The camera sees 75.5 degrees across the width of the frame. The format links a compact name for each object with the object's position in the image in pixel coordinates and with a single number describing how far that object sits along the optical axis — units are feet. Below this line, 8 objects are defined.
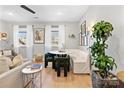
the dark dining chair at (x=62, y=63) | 9.77
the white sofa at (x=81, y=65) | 10.11
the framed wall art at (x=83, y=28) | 12.33
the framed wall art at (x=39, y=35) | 17.58
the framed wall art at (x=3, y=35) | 15.57
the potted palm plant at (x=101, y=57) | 4.96
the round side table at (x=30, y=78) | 6.01
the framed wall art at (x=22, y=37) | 17.78
